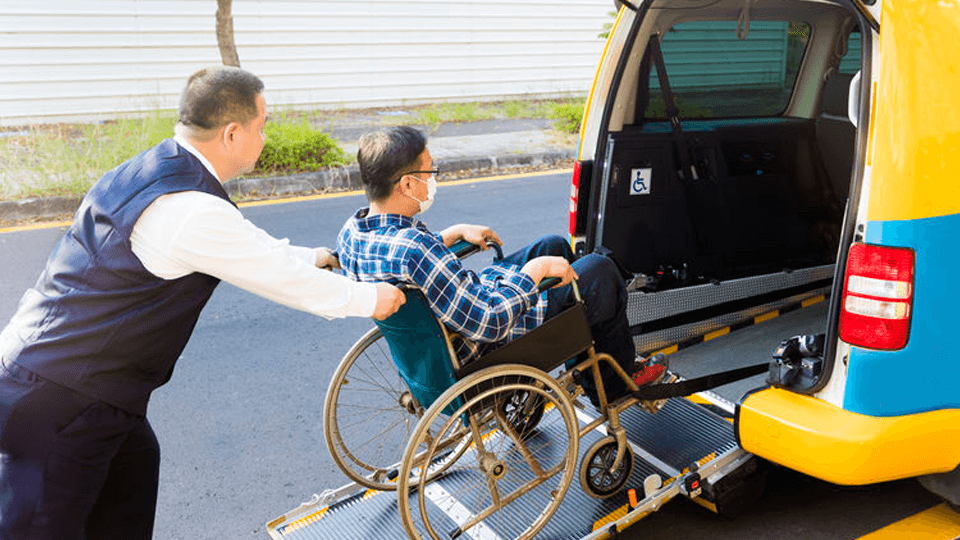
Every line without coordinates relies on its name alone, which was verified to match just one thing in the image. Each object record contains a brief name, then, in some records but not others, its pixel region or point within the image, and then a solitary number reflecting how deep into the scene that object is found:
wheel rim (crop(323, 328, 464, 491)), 3.08
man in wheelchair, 2.65
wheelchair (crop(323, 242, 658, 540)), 2.71
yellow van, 2.46
